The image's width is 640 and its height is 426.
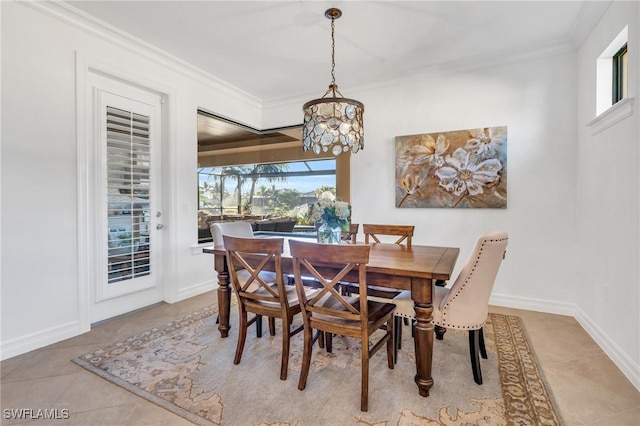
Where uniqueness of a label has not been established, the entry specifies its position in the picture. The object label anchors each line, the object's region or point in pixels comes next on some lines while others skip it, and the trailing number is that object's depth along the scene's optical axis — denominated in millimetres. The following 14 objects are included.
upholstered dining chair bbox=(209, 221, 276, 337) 2691
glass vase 2502
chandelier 2418
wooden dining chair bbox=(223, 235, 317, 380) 2025
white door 2957
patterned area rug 1697
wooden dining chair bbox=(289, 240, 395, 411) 1724
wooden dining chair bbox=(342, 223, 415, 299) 2725
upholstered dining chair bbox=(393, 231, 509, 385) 1854
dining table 1852
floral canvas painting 3459
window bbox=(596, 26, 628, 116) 2527
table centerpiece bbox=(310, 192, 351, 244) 2422
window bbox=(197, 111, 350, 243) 4203
